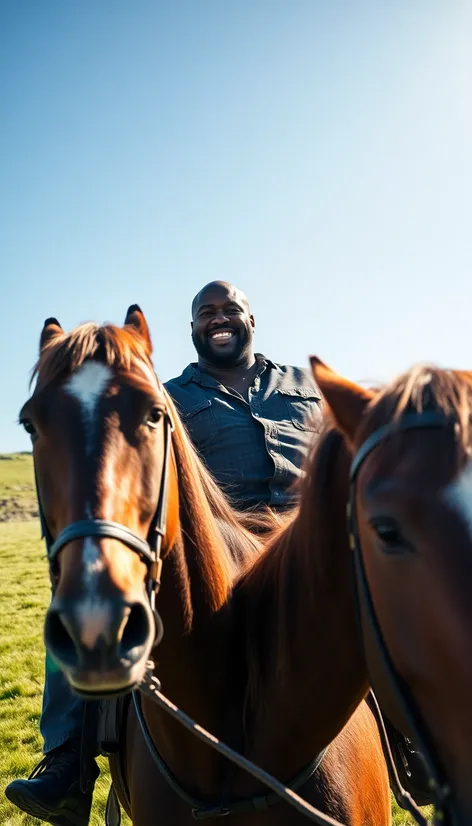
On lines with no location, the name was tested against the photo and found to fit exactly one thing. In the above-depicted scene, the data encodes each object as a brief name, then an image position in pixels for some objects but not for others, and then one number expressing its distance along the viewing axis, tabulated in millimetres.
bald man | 1812
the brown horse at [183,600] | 962
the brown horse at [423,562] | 835
